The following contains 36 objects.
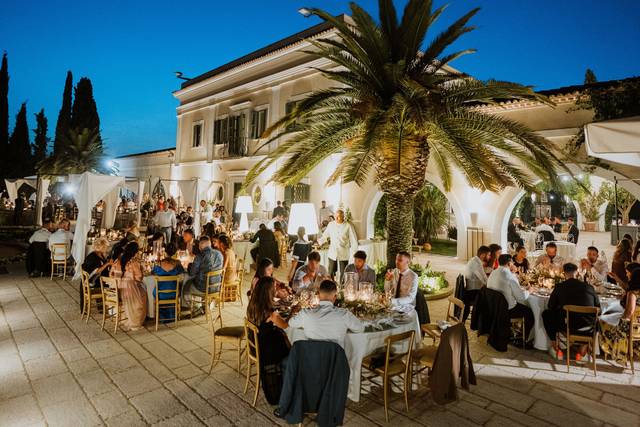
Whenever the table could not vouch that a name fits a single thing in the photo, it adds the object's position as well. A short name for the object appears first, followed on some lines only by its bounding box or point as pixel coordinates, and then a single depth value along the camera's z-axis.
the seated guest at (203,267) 6.75
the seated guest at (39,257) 10.02
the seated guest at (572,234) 12.22
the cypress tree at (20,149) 33.00
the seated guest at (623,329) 4.92
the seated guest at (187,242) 8.31
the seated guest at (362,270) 5.76
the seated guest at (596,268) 6.49
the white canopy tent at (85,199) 9.50
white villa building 10.73
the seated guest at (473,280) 6.49
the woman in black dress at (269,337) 3.78
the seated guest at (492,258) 6.96
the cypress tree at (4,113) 31.55
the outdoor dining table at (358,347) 3.83
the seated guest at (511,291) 5.57
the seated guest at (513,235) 12.59
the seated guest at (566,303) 4.99
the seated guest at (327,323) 3.52
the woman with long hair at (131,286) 6.14
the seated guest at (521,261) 7.47
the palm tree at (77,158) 26.36
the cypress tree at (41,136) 43.03
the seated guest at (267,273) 5.21
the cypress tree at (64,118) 29.50
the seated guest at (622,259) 7.49
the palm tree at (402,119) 6.25
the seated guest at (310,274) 5.61
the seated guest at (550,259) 7.11
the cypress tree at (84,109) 31.16
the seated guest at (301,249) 8.98
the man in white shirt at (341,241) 8.48
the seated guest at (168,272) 6.12
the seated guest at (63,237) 9.82
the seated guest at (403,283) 5.21
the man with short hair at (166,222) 12.23
